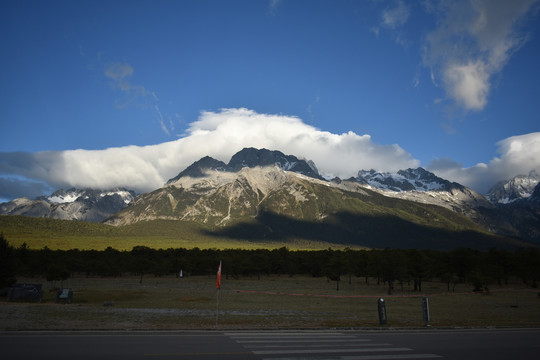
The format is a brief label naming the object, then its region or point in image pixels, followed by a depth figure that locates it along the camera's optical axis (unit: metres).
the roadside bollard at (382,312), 25.45
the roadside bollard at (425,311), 25.53
